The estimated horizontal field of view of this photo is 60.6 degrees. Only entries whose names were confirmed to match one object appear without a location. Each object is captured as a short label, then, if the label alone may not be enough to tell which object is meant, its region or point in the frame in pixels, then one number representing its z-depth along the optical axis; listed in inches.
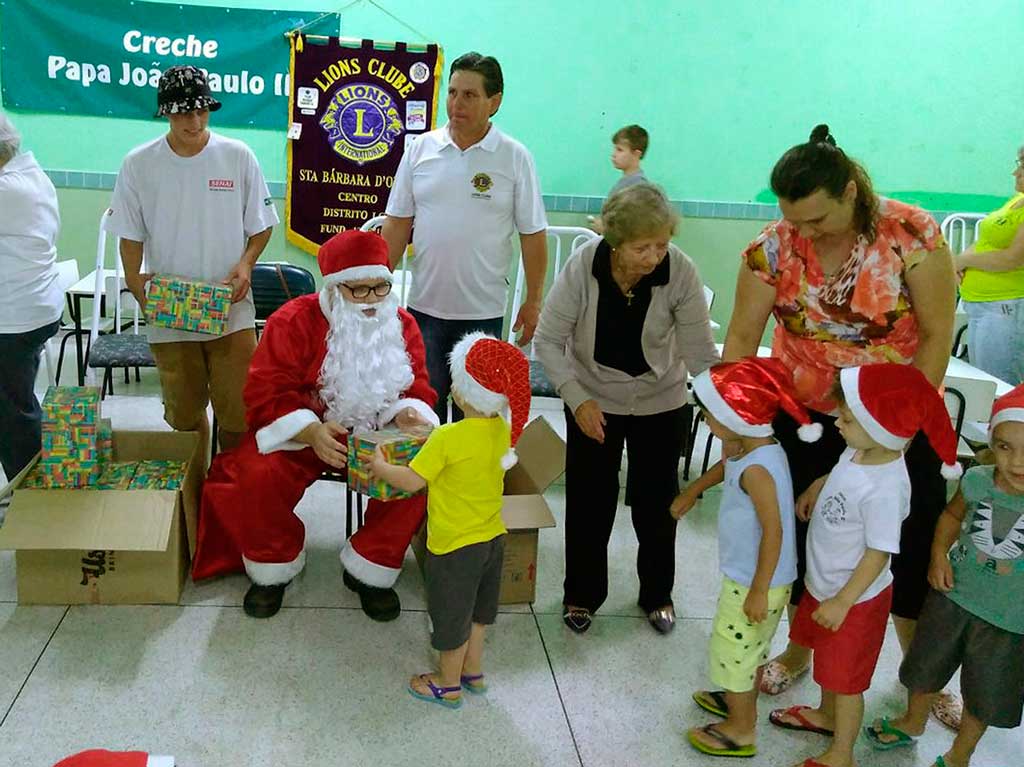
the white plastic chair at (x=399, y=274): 134.9
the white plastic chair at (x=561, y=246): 177.0
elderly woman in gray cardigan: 97.5
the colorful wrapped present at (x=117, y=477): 108.6
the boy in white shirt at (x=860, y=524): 73.3
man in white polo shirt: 121.1
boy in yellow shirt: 81.4
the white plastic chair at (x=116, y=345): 137.3
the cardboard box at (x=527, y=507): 109.5
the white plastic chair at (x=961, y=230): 215.5
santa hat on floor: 39.8
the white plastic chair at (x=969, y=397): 141.1
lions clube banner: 201.2
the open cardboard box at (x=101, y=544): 97.7
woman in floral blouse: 77.9
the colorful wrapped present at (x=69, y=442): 103.2
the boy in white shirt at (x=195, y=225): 117.5
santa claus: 105.7
